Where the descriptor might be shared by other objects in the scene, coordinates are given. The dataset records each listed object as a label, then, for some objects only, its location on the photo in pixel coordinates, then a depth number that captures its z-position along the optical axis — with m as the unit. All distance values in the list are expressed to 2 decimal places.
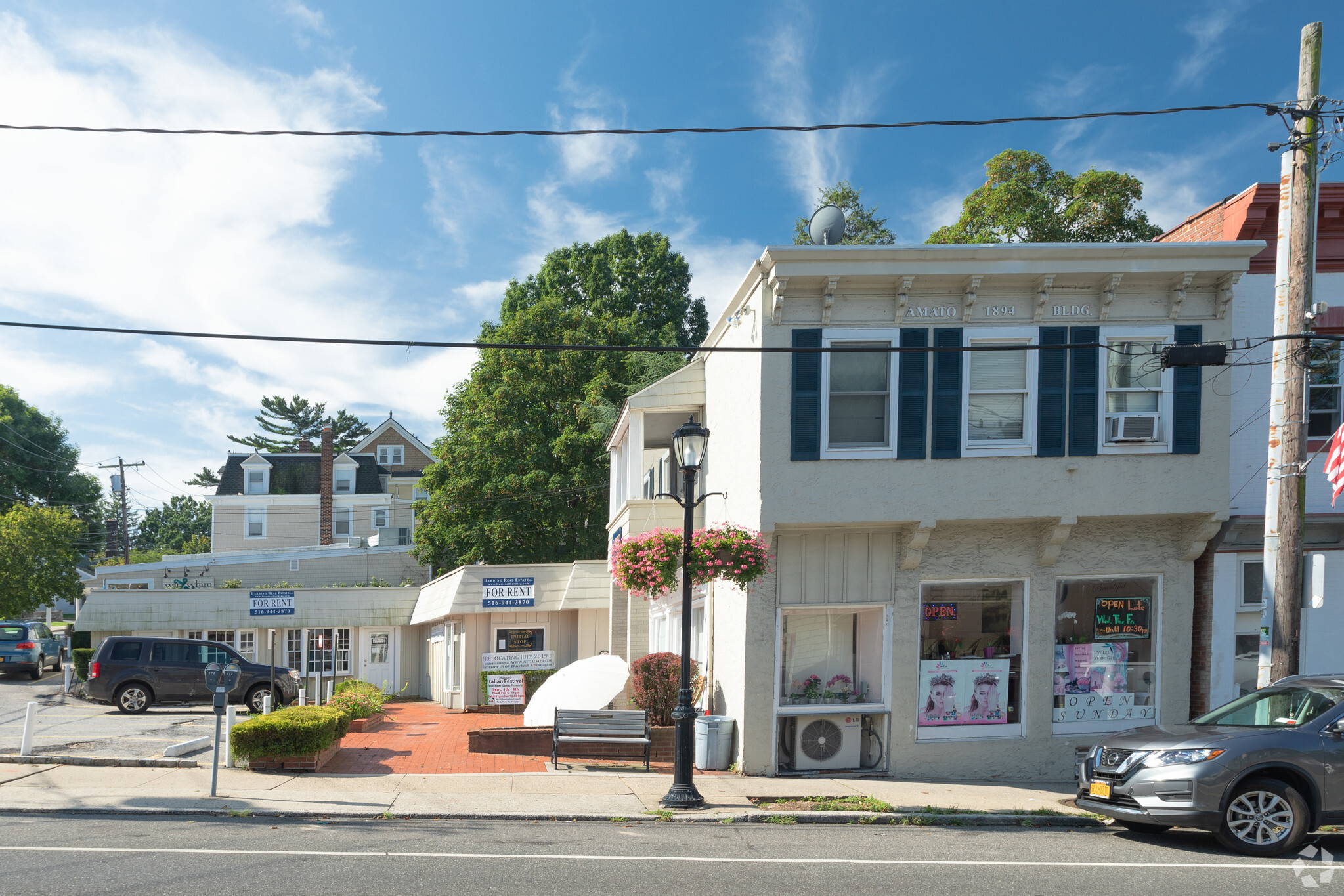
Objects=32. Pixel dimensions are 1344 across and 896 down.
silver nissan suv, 9.18
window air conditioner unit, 14.32
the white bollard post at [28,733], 13.61
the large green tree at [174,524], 98.31
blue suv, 30.00
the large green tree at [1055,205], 24.52
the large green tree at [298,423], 76.31
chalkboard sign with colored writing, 14.78
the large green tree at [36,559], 37.62
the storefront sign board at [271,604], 30.02
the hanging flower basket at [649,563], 13.70
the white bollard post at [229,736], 13.42
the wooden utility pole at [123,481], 49.28
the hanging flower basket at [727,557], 12.93
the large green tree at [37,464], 57.84
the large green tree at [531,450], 32.78
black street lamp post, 11.51
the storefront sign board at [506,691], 22.70
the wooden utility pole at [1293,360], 11.22
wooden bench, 14.62
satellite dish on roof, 15.50
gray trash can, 14.30
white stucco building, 13.92
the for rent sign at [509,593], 24.91
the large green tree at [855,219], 32.66
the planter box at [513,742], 15.63
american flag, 11.31
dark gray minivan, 21.94
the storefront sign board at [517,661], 24.50
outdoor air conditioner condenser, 14.26
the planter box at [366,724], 19.05
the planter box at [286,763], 13.54
